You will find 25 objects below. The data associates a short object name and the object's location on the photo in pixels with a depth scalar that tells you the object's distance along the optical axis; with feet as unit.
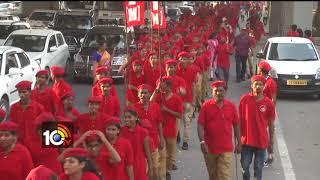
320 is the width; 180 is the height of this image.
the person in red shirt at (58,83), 53.40
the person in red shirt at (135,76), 63.31
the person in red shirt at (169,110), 50.20
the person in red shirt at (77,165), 28.25
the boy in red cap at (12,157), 33.68
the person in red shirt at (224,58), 95.77
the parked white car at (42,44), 98.88
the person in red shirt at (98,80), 52.42
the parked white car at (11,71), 71.18
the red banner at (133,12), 55.62
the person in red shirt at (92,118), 41.90
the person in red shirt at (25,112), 43.46
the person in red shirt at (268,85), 54.69
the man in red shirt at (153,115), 44.95
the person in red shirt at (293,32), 119.24
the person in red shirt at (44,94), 50.64
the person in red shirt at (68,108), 44.42
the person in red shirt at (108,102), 48.06
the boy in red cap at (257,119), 47.39
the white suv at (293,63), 92.30
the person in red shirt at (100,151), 33.17
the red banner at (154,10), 78.33
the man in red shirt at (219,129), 45.19
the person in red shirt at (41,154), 40.08
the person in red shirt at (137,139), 38.30
